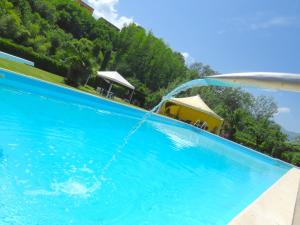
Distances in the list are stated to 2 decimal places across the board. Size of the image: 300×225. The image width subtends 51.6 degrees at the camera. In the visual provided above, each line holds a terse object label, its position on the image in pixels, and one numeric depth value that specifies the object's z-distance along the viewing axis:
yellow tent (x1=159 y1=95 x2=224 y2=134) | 27.98
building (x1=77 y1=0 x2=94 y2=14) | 87.44
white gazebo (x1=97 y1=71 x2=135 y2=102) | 23.50
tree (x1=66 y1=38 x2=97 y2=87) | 19.05
